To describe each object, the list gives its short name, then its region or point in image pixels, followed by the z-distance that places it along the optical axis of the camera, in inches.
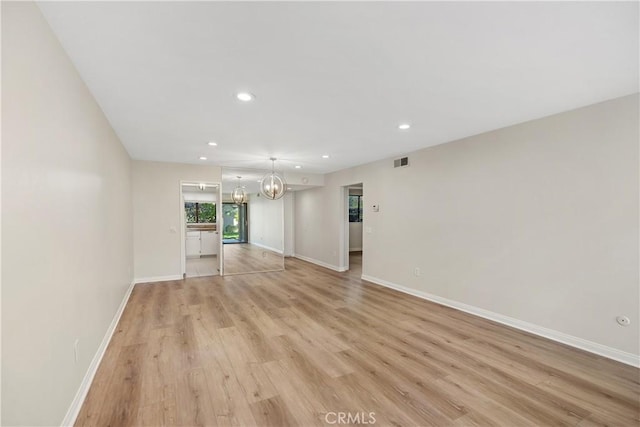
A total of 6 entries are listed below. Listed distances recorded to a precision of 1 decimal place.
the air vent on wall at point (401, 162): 193.5
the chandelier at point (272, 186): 203.0
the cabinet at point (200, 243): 341.4
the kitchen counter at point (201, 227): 358.0
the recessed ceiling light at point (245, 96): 97.5
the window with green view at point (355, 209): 392.2
